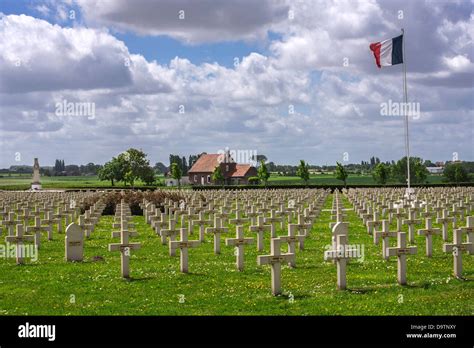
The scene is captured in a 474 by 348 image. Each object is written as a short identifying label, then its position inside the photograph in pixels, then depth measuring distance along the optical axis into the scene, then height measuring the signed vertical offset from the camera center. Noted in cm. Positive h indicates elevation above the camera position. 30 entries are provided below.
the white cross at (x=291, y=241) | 1341 -128
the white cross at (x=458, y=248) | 1198 -133
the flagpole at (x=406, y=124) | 3295 +291
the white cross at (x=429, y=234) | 1466 -125
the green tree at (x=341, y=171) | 6600 +107
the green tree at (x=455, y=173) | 6406 +74
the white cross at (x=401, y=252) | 1146 -132
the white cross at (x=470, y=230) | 1399 -110
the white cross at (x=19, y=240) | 1457 -131
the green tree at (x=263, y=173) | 7214 +104
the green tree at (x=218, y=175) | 7681 +92
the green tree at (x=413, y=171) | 6825 +114
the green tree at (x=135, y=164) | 8362 +261
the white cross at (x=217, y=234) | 1611 -131
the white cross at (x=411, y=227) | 1783 -131
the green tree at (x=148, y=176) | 8381 +98
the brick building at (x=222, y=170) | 8600 +169
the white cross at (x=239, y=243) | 1326 -129
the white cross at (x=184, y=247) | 1301 -132
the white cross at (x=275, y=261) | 1079 -136
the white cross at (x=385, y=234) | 1466 -124
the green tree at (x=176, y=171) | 7400 +142
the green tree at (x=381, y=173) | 6754 +84
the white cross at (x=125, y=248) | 1245 -133
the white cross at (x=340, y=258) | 1096 -134
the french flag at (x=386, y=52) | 2977 +606
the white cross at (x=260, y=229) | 1642 -122
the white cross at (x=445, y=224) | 1811 -126
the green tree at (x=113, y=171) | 9013 +186
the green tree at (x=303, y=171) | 7156 +121
